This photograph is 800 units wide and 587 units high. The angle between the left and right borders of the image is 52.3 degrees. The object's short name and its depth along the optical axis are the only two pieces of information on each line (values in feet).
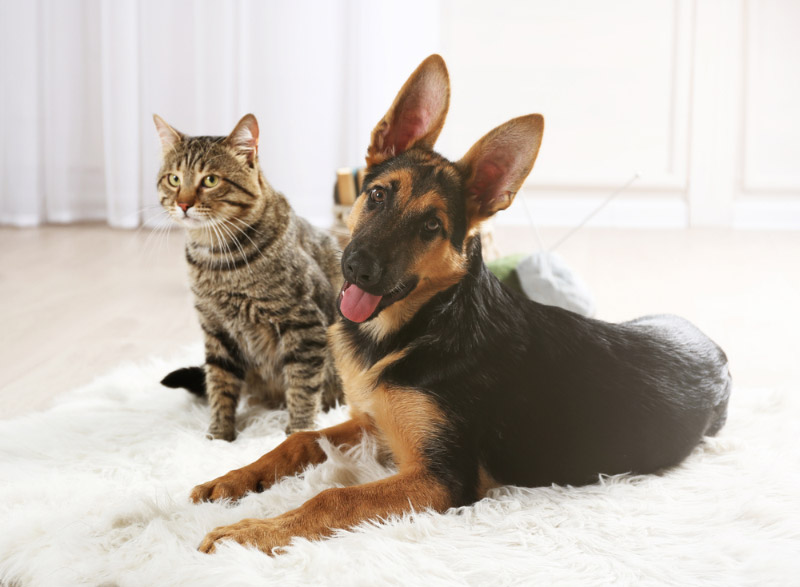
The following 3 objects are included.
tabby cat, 7.64
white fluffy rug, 5.04
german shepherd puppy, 5.73
